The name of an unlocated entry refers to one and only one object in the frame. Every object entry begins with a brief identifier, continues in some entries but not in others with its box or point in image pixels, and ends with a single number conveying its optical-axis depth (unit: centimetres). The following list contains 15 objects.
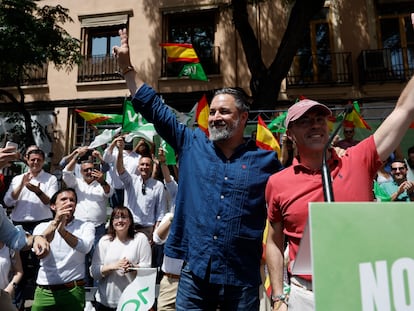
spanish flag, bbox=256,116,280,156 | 608
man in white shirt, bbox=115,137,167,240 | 554
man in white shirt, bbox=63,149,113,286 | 557
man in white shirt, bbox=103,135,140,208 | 610
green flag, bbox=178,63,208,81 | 841
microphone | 125
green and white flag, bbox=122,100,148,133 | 675
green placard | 99
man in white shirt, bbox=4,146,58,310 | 558
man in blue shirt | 217
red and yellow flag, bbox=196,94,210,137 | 694
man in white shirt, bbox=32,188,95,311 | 389
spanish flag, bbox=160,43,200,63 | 845
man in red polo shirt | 183
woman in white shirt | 405
